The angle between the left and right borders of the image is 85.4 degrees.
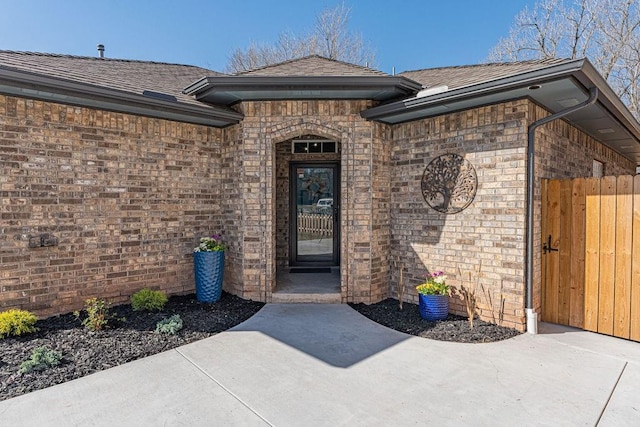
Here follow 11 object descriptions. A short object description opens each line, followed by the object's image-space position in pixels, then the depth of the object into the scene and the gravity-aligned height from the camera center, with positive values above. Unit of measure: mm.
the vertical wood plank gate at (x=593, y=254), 4109 -611
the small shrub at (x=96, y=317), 4199 -1339
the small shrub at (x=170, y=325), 4188 -1453
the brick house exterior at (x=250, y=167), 4387 +598
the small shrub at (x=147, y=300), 4965 -1346
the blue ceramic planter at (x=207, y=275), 5504 -1076
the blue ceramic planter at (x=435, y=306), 4703 -1365
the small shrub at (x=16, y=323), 3914 -1324
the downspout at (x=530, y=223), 4297 -213
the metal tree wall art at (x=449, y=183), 4797 +331
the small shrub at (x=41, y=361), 3221 -1462
